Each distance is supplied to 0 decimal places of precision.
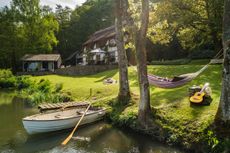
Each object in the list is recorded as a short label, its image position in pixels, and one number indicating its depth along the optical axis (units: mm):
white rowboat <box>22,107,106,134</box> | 8264
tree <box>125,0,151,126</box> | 8184
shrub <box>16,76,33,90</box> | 20933
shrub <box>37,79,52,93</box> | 16716
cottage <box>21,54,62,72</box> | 30845
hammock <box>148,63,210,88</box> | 9841
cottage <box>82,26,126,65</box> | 26236
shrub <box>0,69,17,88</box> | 23204
